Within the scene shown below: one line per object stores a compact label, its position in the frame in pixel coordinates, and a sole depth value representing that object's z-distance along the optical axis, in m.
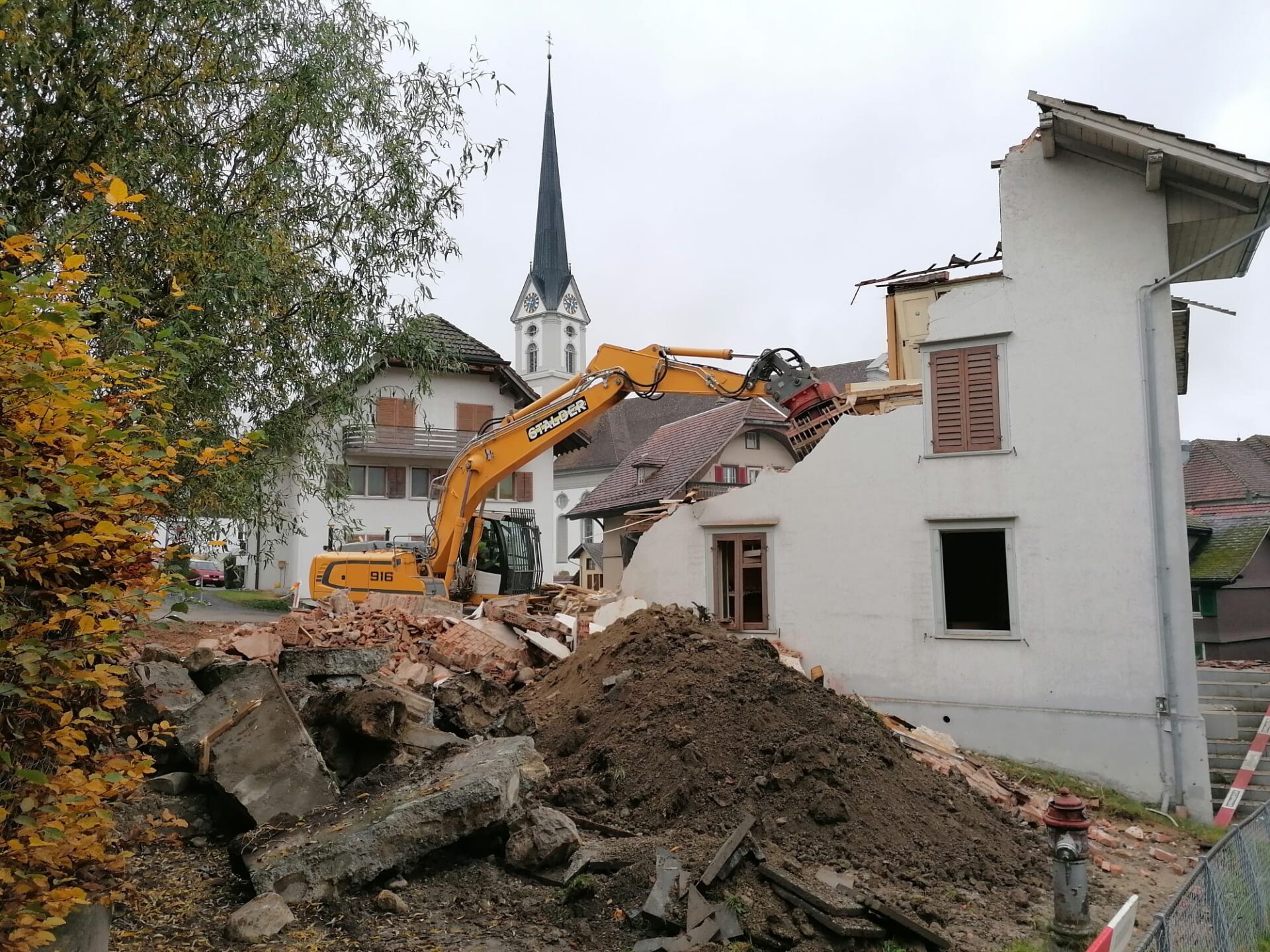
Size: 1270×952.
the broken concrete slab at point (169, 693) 6.55
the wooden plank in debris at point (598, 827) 6.83
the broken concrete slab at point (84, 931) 3.68
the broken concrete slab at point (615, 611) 13.44
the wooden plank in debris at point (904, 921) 5.59
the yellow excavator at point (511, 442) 12.67
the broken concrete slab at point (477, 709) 8.55
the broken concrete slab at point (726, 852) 5.82
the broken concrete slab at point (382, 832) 5.34
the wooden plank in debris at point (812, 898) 5.63
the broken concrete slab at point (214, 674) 7.59
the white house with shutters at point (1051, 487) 10.30
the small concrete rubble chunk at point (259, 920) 4.83
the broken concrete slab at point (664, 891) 5.39
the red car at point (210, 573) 35.99
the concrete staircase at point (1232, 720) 10.47
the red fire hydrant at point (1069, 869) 6.02
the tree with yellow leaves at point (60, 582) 2.87
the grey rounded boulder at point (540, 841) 5.94
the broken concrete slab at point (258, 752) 6.15
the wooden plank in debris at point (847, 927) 5.51
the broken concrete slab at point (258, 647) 10.98
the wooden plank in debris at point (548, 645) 12.60
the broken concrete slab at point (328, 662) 8.52
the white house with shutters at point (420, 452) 31.64
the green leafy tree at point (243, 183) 6.62
